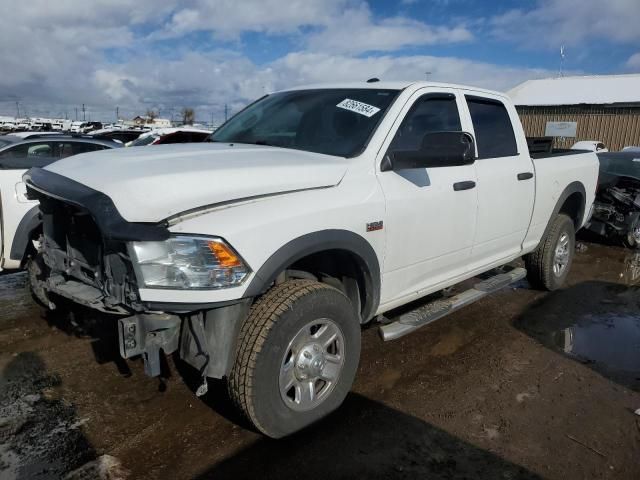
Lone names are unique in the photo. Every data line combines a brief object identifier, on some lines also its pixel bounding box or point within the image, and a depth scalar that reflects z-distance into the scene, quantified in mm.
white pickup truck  2355
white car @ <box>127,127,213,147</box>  14638
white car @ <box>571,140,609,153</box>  21544
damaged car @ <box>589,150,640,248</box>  8203
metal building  32562
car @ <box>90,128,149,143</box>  21922
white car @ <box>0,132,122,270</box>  4172
